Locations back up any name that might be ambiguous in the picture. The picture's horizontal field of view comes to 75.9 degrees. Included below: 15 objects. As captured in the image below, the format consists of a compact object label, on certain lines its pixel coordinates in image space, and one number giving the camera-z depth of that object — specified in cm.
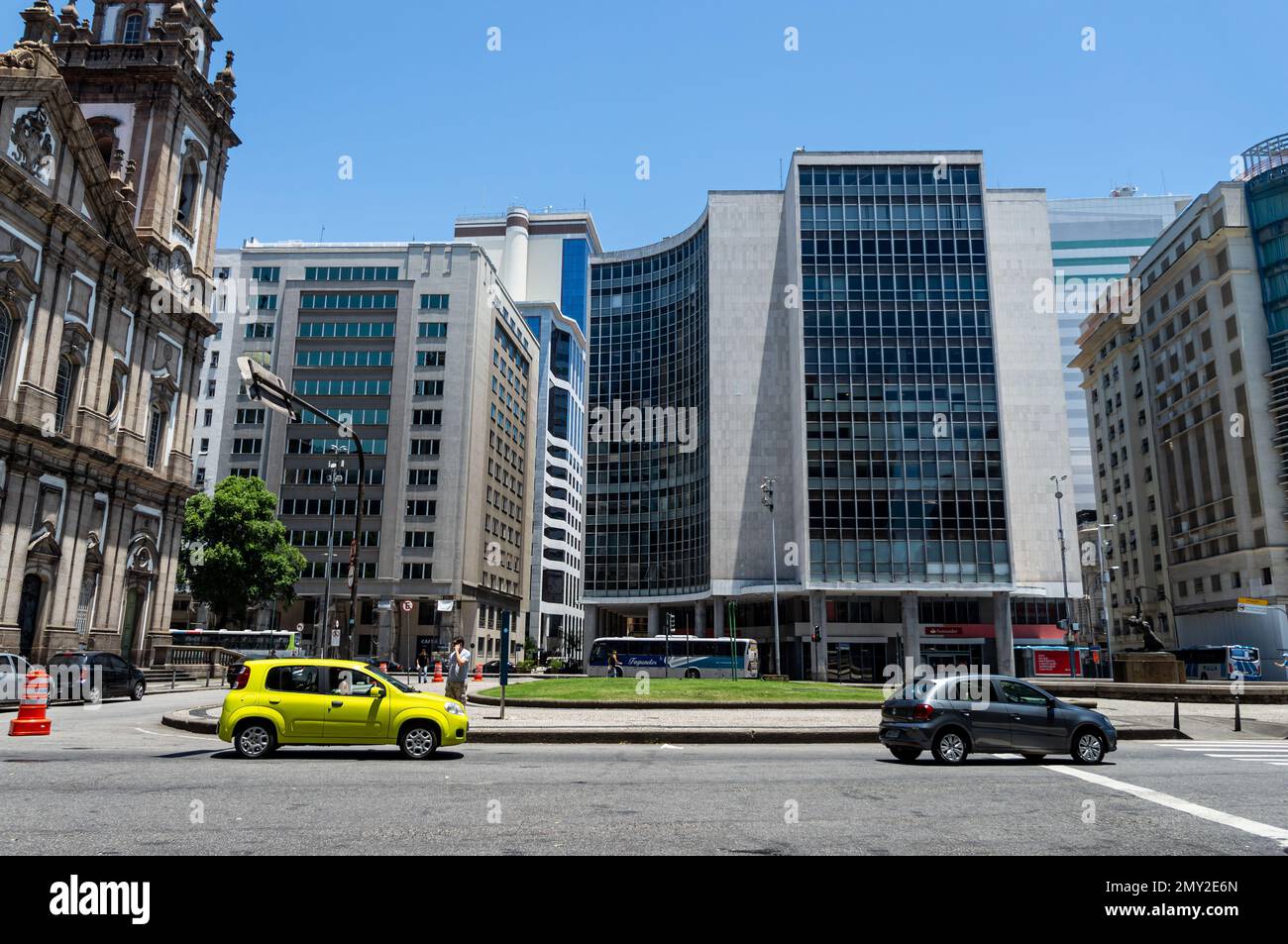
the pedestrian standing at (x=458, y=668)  2003
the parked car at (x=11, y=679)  2233
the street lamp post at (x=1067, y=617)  6438
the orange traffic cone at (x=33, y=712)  1652
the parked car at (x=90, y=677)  2623
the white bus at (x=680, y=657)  5628
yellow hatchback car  1371
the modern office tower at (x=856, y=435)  6606
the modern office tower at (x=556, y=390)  11925
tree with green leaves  5722
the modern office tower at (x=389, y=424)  7325
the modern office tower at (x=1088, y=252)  13362
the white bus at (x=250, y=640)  5081
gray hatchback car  1401
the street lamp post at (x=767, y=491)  4891
